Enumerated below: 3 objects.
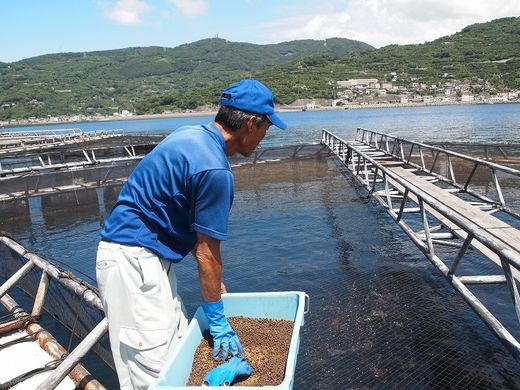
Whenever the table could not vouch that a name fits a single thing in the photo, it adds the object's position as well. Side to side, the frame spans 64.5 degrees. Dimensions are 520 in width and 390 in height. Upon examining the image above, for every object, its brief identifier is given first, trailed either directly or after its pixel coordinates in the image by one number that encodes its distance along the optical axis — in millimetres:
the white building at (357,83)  167212
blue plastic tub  2584
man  2525
